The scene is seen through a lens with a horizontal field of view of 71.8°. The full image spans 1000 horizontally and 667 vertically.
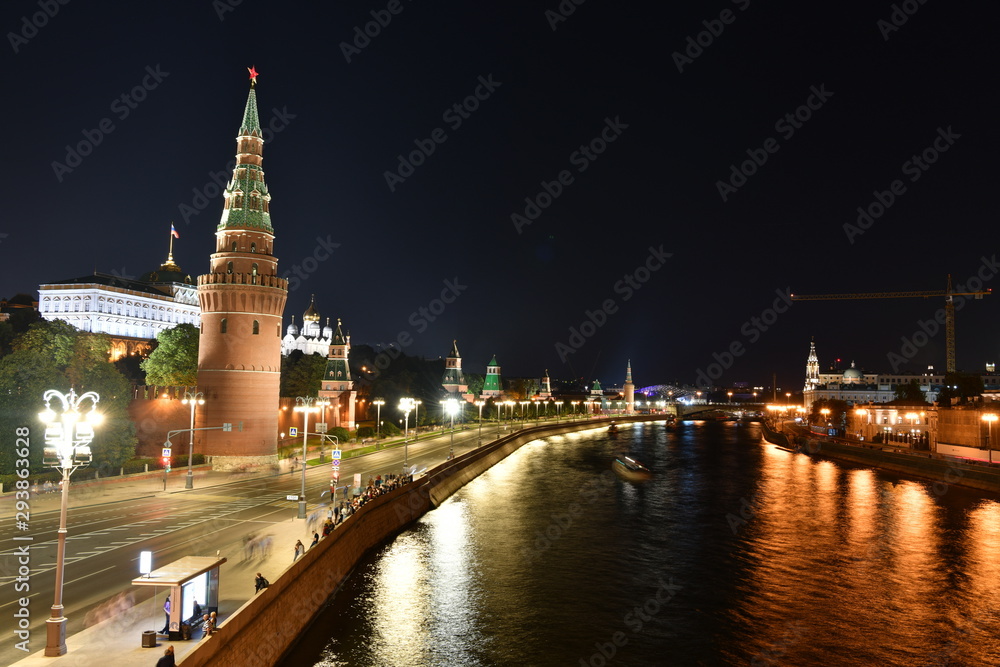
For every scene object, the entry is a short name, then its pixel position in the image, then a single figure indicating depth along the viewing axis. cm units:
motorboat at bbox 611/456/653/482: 7744
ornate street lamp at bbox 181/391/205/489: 5233
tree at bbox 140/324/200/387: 8338
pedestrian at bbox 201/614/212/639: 1824
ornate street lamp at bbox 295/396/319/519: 3641
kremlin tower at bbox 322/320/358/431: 9662
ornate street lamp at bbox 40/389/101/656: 1666
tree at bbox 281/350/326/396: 10869
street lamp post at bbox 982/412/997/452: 7378
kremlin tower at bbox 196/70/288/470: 5919
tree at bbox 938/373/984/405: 11638
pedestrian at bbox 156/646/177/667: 1538
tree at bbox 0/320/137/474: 4650
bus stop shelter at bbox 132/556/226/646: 1822
